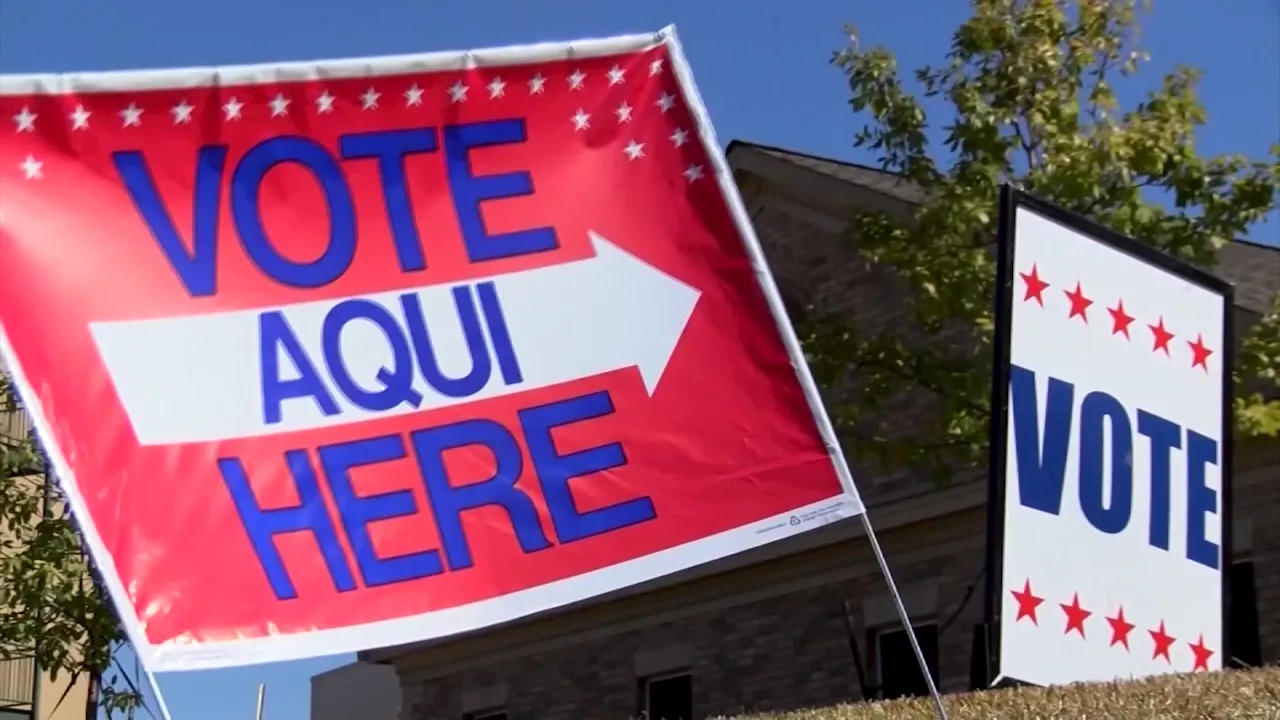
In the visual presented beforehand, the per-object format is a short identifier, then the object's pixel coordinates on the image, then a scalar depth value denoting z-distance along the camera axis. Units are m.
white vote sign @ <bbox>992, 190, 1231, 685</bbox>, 6.27
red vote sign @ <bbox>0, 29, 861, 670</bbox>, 4.16
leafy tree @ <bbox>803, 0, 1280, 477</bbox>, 11.91
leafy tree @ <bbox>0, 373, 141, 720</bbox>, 12.90
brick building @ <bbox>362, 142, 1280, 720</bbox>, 14.38
